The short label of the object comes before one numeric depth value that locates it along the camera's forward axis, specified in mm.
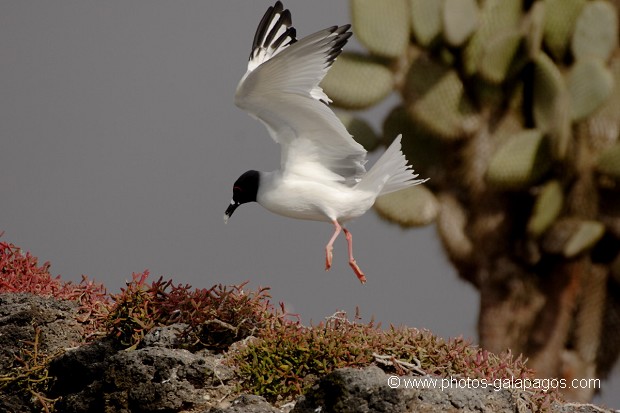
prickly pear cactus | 23375
